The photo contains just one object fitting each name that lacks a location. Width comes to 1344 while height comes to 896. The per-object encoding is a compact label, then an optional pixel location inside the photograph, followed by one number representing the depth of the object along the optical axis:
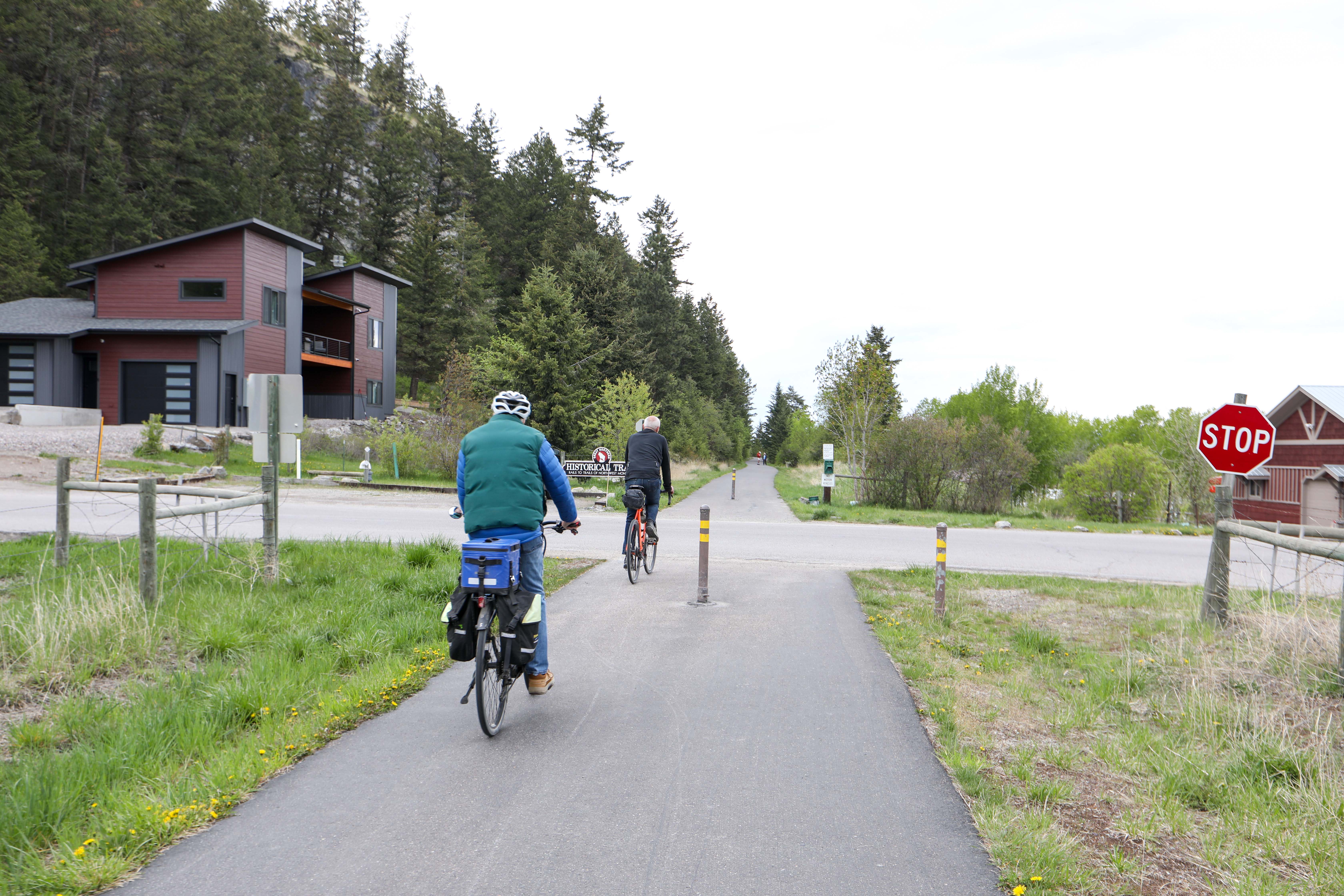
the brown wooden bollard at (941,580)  8.86
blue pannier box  5.12
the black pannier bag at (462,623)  5.20
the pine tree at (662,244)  67.25
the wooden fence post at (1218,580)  8.80
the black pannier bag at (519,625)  5.32
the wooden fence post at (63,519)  9.57
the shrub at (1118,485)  32.28
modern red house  34.62
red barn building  35.34
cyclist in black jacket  11.12
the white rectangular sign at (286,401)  9.09
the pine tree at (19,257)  43.19
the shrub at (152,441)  27.08
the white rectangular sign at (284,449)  8.97
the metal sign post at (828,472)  25.20
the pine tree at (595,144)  61.59
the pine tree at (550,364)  30.48
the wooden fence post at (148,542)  7.78
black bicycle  5.11
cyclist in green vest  5.40
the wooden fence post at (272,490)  9.06
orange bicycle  10.67
